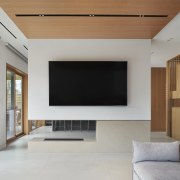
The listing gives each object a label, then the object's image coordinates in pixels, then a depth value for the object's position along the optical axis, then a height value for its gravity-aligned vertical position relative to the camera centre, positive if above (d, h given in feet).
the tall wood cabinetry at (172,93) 23.00 -0.35
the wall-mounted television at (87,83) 16.00 +0.61
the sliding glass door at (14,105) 21.66 -1.78
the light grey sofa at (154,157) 8.35 -3.22
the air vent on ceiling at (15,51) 18.81 +4.28
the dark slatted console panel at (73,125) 23.56 -4.47
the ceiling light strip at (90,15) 12.18 +4.85
